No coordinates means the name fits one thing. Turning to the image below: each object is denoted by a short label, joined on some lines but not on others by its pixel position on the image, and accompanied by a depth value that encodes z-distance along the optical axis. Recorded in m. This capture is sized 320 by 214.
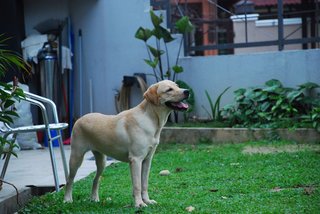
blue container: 14.45
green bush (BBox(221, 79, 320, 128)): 12.76
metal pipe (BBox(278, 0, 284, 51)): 13.75
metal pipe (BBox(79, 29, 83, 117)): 15.58
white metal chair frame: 8.02
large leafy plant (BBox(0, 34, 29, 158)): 6.33
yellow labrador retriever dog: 7.05
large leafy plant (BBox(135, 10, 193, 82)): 13.96
